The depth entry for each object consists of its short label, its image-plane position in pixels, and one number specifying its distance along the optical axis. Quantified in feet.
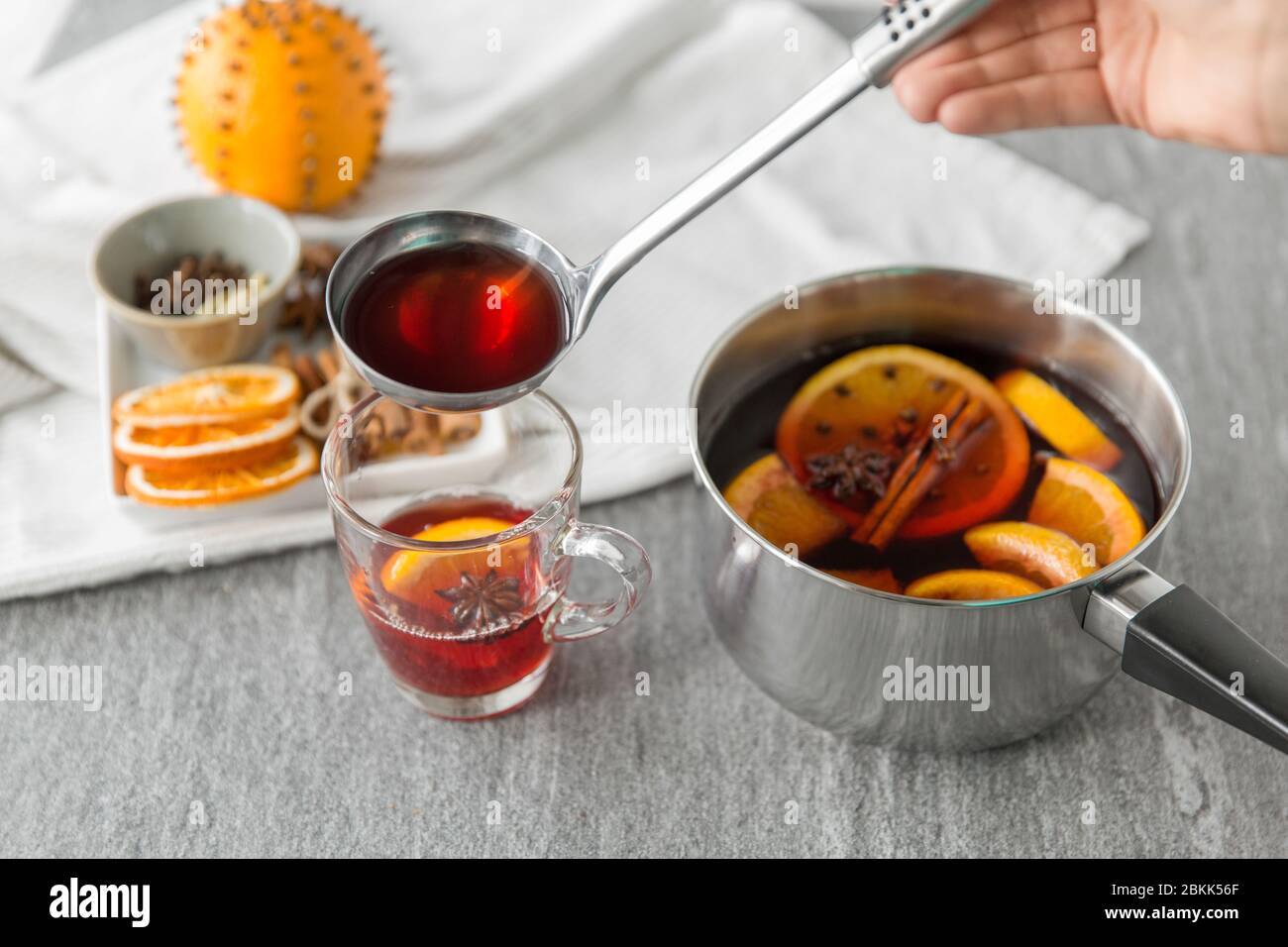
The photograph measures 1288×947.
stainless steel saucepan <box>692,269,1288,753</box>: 2.87
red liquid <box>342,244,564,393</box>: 3.09
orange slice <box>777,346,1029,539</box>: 3.59
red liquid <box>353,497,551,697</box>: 3.22
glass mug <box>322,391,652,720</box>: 3.18
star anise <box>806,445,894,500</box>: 3.54
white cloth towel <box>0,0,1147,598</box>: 4.40
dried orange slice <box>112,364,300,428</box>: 3.91
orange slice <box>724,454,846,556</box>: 3.43
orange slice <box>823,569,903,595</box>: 3.34
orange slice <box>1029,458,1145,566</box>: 3.33
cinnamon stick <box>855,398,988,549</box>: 3.47
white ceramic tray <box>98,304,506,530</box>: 3.79
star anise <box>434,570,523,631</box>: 3.24
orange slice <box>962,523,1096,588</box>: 3.26
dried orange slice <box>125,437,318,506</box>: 3.78
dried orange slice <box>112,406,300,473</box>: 3.80
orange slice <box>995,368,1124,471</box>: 3.64
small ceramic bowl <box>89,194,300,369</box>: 4.15
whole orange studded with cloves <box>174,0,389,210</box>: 4.42
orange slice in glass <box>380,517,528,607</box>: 3.15
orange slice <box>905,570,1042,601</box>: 3.21
